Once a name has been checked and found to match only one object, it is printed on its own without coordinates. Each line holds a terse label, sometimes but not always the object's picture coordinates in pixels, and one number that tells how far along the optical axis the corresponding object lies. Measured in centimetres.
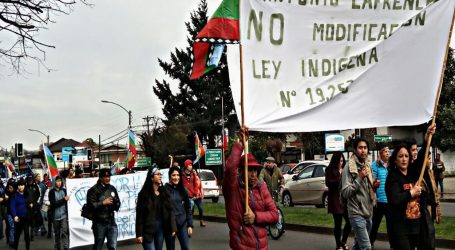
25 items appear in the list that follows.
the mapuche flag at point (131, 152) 2056
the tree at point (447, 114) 4092
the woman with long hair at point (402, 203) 606
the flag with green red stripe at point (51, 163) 1551
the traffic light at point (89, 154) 5332
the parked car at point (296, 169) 2434
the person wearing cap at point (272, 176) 1395
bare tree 1049
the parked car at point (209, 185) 2839
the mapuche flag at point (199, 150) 3034
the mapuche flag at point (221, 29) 595
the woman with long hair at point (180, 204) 895
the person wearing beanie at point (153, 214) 828
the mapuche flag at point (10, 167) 3628
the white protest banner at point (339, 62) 614
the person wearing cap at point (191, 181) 1405
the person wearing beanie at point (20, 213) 1369
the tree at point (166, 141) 5528
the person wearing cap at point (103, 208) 962
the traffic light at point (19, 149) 3484
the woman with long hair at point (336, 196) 1026
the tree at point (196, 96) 5522
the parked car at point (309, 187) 1998
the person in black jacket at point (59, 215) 1271
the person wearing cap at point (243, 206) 573
